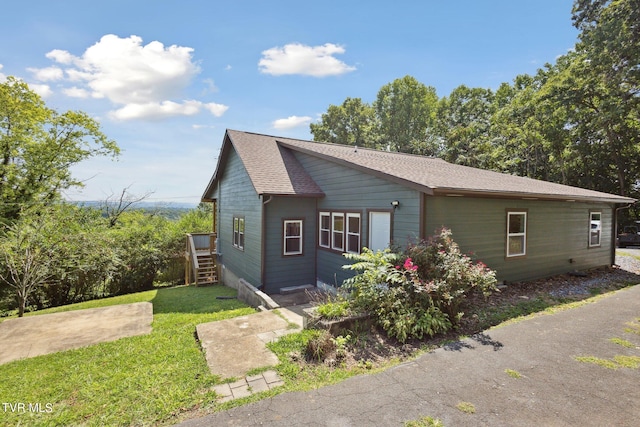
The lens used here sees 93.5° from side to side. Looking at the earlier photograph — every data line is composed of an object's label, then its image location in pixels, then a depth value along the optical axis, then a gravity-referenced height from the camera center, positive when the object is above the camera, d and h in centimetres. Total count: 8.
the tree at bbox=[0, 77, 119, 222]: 1656 +330
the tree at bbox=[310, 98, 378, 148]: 3669 +1035
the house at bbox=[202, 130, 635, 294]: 754 -24
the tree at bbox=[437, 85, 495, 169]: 3030 +1078
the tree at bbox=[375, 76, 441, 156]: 3612 +1124
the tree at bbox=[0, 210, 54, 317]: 880 -158
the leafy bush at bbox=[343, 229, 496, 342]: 548 -156
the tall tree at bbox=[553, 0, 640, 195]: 1662 +794
